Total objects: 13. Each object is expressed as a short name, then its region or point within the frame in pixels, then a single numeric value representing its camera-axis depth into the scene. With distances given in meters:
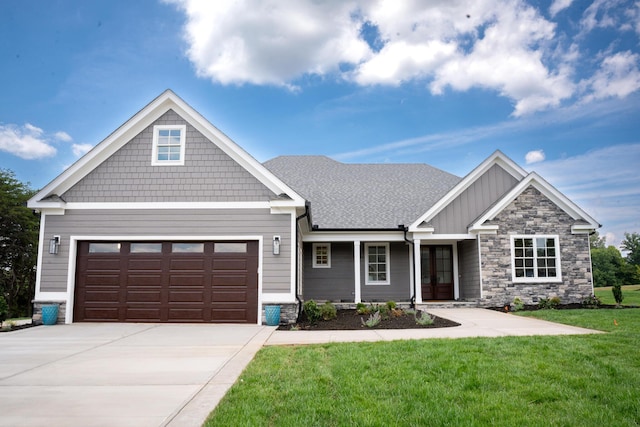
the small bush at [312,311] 12.24
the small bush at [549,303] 14.82
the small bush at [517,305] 14.54
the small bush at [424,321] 11.03
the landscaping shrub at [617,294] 15.64
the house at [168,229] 12.07
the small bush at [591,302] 14.92
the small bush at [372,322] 11.06
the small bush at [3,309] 11.25
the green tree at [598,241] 58.25
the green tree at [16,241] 26.22
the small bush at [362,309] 13.69
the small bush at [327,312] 12.49
